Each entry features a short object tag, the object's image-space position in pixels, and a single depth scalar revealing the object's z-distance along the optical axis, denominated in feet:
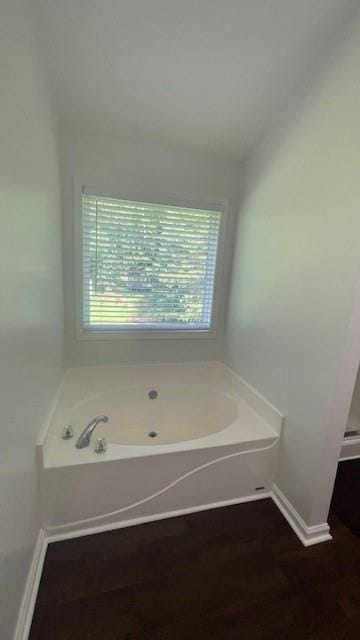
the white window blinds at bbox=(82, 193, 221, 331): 6.98
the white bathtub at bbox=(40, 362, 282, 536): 4.74
